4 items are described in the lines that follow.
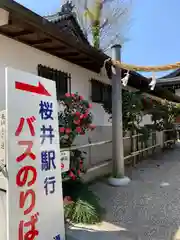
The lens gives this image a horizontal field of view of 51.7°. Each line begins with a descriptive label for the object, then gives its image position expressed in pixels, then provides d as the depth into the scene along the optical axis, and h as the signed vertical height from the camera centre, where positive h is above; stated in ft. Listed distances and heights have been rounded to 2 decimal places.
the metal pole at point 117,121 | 13.98 +0.11
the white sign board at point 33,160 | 5.36 -1.12
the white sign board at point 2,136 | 5.46 -0.34
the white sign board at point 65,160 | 8.68 -1.75
